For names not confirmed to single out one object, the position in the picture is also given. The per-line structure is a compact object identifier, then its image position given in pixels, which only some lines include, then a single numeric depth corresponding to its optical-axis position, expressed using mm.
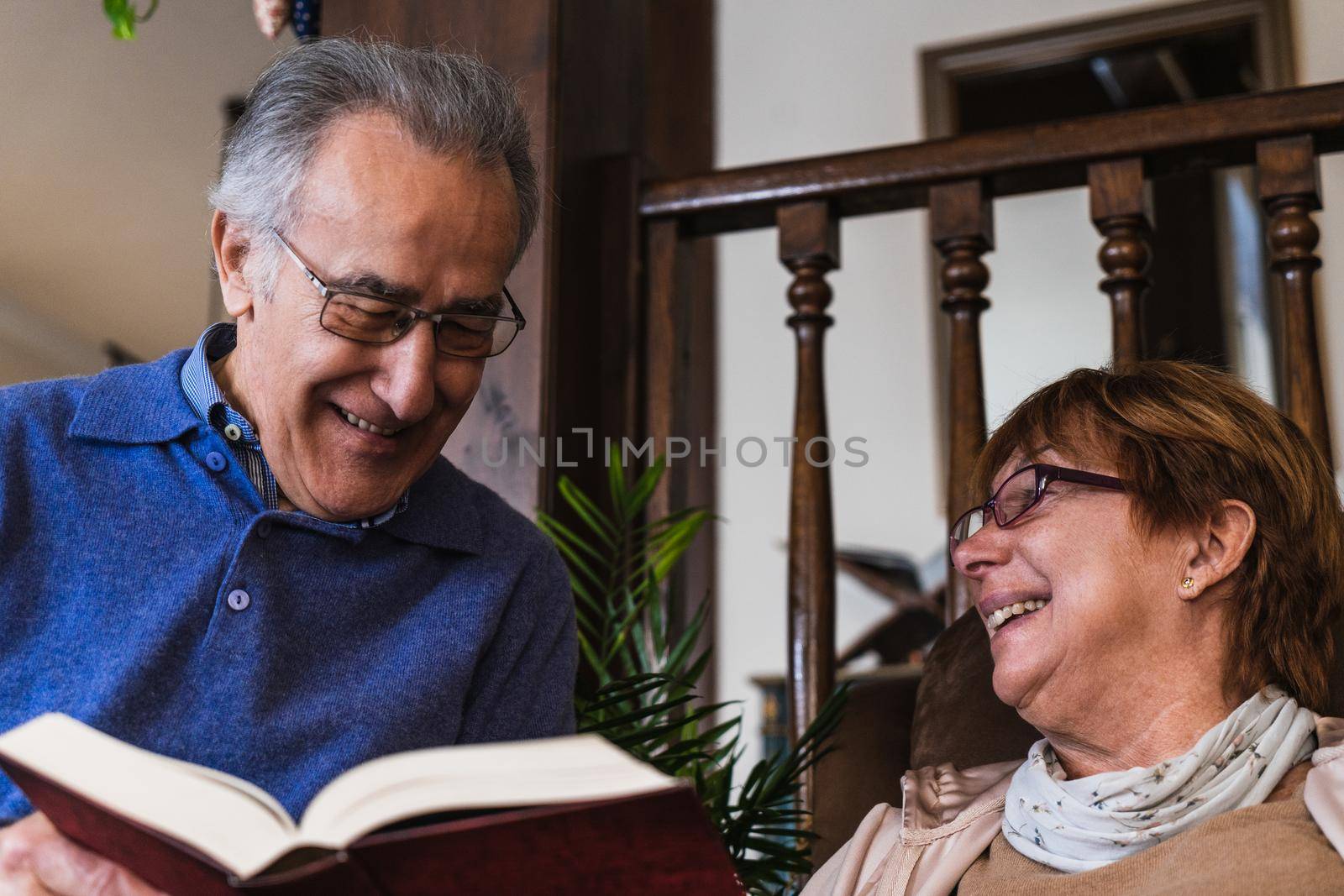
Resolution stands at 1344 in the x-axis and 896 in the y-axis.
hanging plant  2258
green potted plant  1770
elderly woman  1339
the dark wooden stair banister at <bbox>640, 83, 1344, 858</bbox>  1846
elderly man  1243
